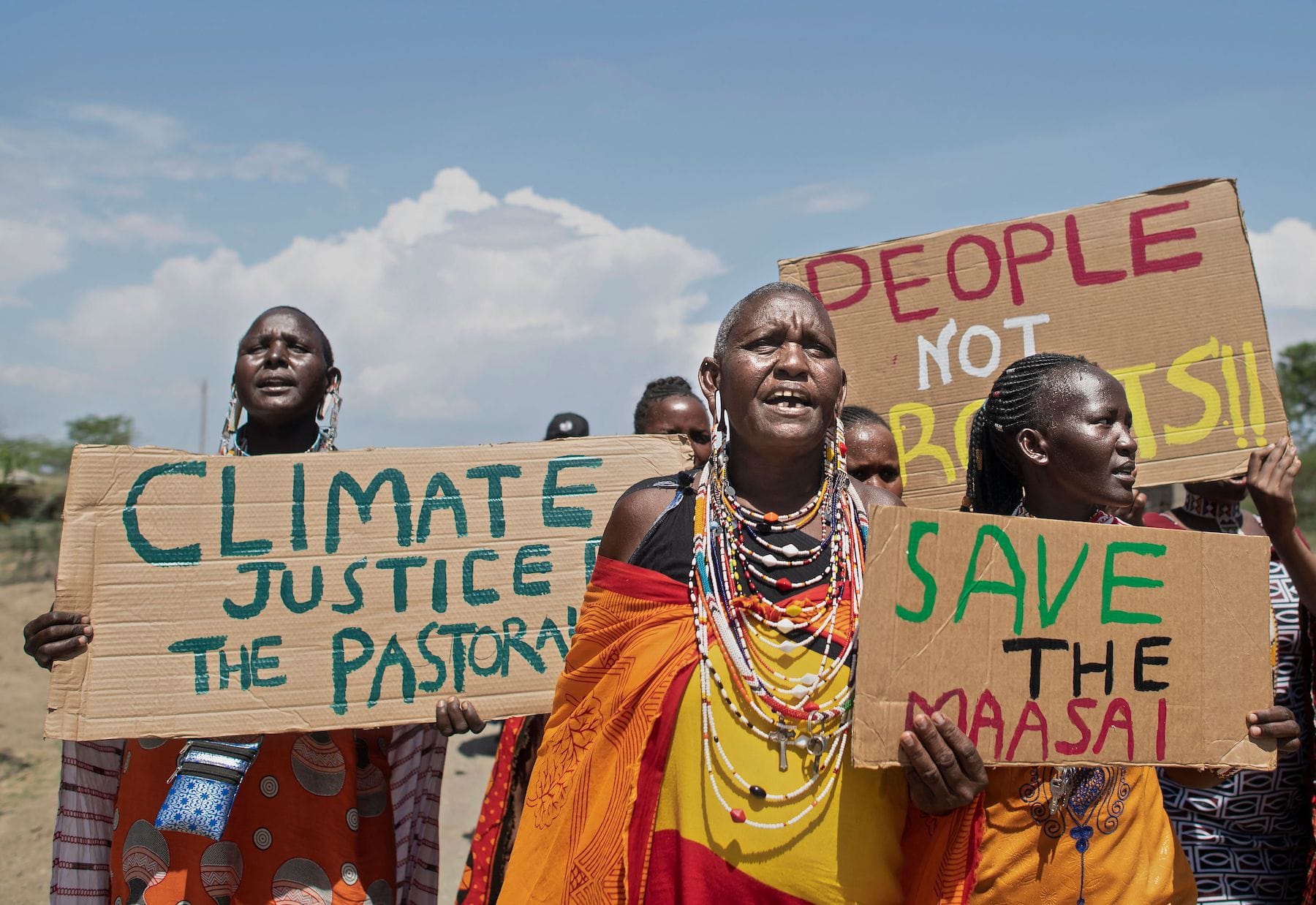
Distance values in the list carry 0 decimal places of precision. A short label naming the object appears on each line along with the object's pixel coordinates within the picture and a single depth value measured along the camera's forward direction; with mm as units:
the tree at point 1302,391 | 26156
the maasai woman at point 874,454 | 3373
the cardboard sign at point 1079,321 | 3174
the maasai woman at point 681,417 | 4578
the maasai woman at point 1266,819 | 3182
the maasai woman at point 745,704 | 2117
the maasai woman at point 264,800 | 2846
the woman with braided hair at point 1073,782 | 2178
